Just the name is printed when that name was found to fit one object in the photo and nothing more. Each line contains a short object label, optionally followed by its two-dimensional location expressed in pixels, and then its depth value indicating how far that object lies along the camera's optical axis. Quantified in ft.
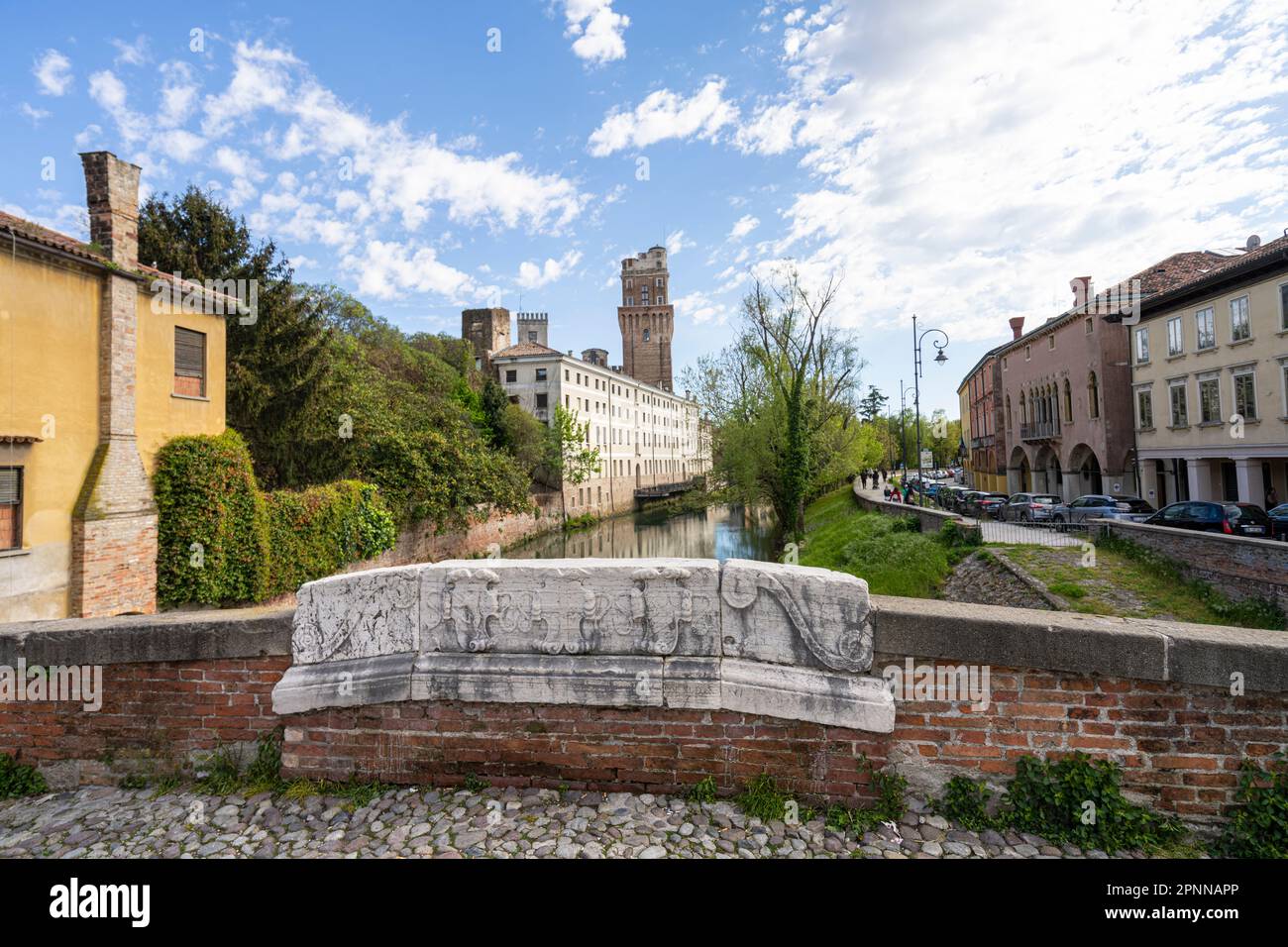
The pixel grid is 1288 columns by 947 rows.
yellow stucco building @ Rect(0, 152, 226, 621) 36.19
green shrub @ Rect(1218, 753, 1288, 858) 9.69
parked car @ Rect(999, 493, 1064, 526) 68.33
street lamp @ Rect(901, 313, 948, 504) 79.05
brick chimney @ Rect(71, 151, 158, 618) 39.22
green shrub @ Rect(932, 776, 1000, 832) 10.71
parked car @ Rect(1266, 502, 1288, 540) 47.73
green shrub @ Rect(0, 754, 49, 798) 13.25
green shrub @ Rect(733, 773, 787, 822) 11.08
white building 158.81
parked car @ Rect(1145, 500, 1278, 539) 49.47
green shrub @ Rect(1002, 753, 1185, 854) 10.18
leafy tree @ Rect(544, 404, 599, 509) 141.18
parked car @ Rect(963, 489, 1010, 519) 80.08
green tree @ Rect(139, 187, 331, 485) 71.20
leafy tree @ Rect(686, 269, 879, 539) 87.51
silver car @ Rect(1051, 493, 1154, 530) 64.69
